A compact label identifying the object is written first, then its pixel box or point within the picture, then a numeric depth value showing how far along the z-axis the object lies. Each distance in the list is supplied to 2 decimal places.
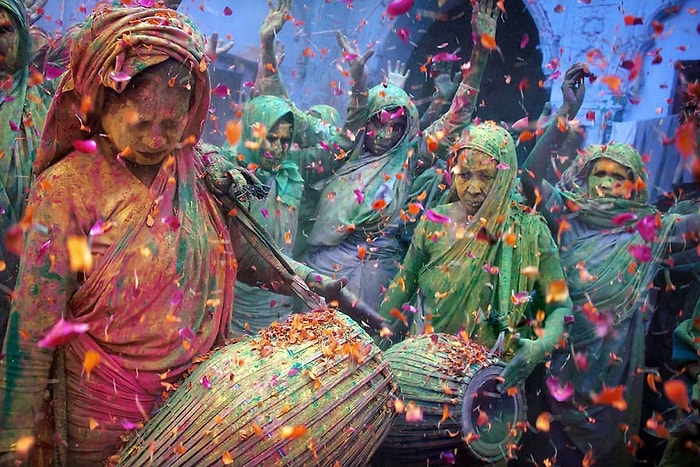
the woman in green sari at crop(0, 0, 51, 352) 3.26
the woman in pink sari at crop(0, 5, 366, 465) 2.11
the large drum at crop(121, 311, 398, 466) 2.10
